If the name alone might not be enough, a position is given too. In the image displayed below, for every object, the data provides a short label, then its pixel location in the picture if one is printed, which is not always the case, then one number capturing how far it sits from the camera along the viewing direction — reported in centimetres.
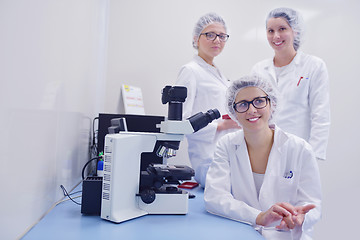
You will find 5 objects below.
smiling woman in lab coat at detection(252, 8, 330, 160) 200
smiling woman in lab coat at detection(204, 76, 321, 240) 119
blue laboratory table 91
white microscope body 104
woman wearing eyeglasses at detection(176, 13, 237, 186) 184
